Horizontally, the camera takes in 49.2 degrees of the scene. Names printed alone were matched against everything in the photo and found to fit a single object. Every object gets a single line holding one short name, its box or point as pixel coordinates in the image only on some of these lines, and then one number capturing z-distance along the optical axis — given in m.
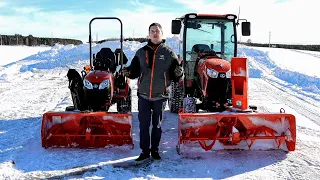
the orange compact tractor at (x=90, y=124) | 5.34
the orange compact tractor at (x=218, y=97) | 5.24
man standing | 4.83
